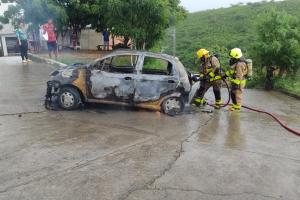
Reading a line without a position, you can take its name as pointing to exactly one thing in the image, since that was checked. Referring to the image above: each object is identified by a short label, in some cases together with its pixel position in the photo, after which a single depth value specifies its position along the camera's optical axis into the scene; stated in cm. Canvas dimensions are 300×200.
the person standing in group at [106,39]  1405
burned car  624
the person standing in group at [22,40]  1110
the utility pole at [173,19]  936
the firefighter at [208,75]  694
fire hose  592
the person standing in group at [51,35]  1089
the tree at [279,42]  994
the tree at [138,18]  845
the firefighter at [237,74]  685
